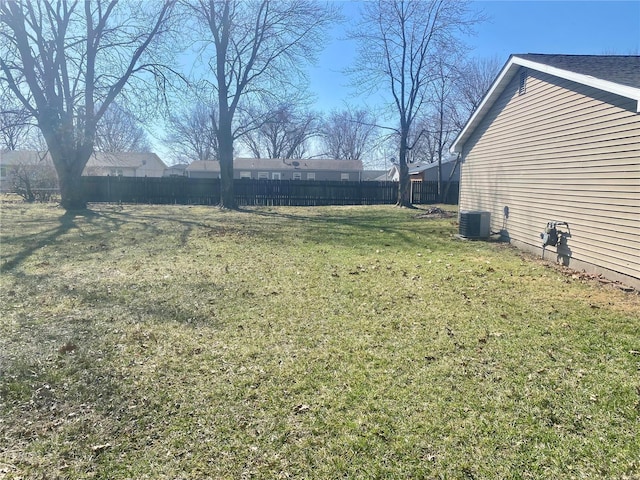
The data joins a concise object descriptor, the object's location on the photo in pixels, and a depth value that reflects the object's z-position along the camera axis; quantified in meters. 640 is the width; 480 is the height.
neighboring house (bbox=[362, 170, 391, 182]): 65.94
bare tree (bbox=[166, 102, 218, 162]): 53.47
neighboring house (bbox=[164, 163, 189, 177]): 56.25
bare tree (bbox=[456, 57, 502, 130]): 27.97
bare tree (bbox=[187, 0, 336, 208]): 18.45
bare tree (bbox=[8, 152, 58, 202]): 22.06
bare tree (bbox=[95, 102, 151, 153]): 17.94
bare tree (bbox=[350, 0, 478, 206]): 21.03
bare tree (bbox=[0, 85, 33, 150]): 15.50
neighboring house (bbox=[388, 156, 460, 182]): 31.00
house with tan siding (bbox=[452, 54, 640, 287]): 5.82
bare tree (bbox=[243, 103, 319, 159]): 49.19
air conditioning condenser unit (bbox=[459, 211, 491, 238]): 10.16
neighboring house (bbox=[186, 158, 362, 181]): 43.50
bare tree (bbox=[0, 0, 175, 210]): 15.28
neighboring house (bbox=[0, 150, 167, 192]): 46.62
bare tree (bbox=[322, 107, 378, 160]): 56.72
